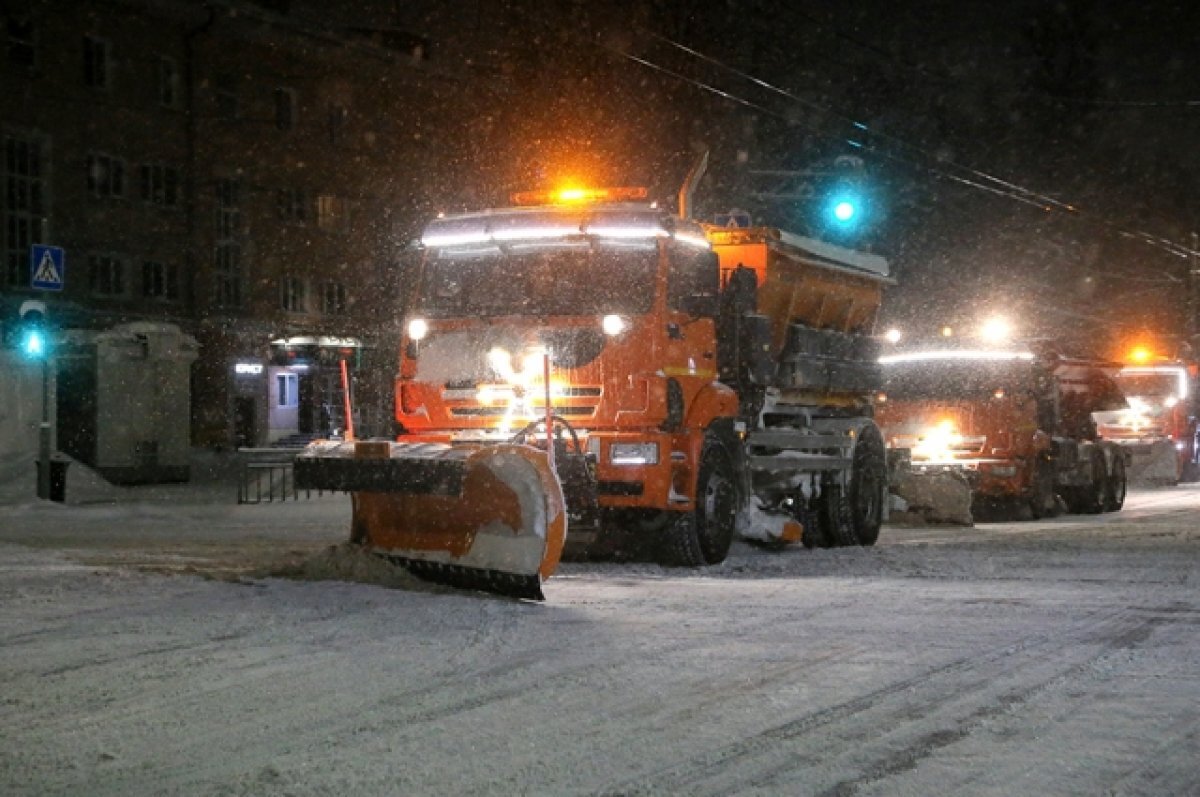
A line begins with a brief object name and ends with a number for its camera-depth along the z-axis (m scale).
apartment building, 42.16
